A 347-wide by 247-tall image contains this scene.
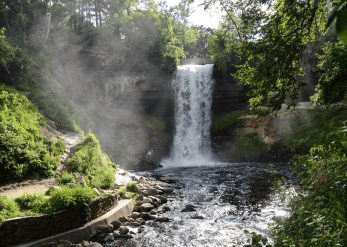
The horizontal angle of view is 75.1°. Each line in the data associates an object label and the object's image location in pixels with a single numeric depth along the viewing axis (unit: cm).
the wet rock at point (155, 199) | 976
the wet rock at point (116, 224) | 722
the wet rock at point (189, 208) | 888
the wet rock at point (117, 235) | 665
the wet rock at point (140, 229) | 706
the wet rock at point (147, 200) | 945
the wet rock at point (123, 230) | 684
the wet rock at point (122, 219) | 772
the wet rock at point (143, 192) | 1050
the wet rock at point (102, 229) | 667
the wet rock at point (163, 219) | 789
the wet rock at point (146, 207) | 873
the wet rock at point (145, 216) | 813
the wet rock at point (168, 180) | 1412
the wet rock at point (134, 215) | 809
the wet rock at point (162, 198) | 1006
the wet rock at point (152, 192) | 1075
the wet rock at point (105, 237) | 633
